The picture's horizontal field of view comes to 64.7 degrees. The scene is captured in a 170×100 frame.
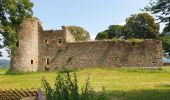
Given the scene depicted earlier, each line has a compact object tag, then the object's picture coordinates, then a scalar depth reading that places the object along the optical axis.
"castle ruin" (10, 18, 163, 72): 13.44
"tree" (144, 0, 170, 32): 6.34
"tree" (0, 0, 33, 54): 11.05
